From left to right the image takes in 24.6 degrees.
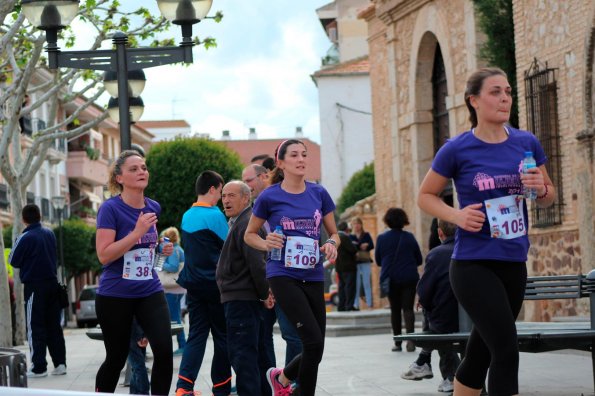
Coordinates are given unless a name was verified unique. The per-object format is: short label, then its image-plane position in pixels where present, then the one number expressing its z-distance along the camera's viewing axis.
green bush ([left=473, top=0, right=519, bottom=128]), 23.47
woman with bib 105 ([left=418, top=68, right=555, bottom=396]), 6.67
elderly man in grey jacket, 10.11
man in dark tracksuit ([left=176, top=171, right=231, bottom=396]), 11.34
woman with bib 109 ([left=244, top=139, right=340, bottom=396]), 8.91
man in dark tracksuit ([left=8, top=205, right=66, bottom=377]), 15.73
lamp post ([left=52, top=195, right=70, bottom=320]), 50.66
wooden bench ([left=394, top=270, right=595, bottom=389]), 9.72
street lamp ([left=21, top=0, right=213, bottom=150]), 14.05
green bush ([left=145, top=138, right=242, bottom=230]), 67.81
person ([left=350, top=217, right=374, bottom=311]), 26.10
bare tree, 26.16
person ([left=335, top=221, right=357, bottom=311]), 24.73
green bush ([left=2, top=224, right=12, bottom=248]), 55.43
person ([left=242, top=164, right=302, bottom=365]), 10.95
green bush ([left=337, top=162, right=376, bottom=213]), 68.75
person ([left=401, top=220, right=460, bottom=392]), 11.68
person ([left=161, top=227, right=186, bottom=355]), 18.09
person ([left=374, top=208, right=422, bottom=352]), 17.48
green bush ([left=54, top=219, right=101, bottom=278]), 59.31
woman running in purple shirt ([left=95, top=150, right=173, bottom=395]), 8.69
